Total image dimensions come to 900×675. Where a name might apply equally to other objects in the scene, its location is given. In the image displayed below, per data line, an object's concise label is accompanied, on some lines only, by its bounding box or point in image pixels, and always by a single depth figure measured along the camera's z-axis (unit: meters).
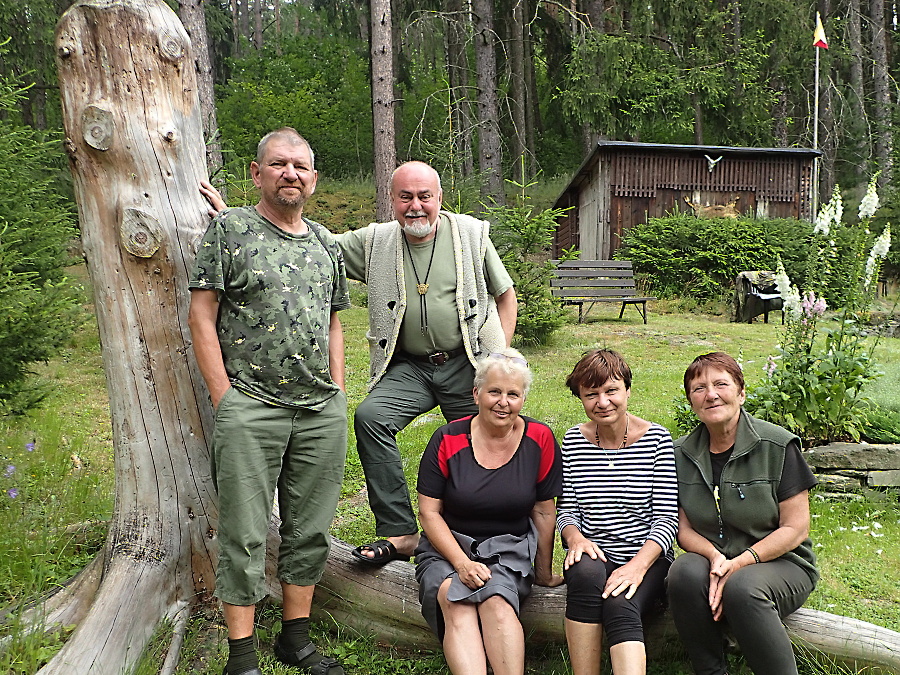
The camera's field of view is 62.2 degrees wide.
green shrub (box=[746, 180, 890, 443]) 4.99
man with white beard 3.51
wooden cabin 18.23
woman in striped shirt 2.78
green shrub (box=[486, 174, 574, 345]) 9.29
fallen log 2.87
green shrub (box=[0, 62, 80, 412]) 4.59
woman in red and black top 2.88
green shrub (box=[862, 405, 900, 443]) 5.20
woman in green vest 2.67
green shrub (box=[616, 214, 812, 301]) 16.28
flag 19.27
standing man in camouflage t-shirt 2.77
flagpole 18.45
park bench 13.62
